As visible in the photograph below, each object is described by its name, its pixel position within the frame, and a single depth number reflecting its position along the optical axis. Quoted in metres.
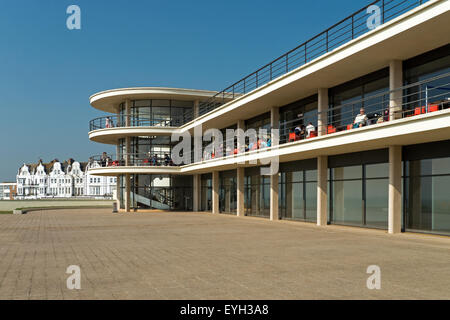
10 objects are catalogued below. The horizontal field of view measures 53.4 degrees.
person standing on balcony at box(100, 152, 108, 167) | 37.31
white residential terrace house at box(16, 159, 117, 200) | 123.81
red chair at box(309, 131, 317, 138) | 19.81
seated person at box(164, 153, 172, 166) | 35.97
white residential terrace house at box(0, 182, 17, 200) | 156.60
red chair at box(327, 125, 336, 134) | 18.53
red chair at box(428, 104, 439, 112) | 13.69
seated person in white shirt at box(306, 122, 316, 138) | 20.53
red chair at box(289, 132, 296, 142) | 21.27
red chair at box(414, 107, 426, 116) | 14.42
